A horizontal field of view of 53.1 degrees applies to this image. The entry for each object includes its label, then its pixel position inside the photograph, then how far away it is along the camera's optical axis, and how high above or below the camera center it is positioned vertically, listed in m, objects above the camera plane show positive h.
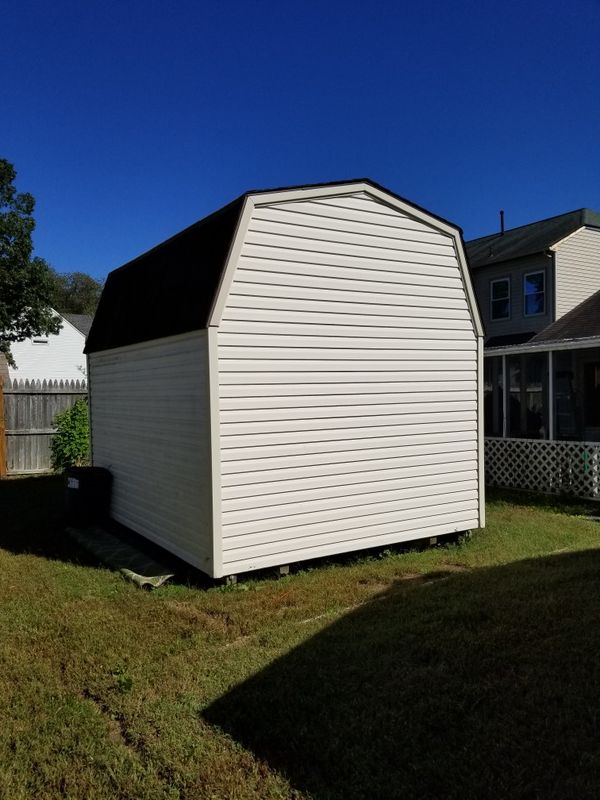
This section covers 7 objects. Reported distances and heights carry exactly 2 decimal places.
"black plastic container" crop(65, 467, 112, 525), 8.69 -1.47
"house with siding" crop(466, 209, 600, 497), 16.47 +2.30
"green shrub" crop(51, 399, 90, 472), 13.31 -1.03
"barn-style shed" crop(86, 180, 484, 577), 5.94 +0.10
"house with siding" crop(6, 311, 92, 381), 33.38 +2.15
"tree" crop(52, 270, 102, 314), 66.50 +11.48
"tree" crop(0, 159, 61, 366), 24.77 +5.12
